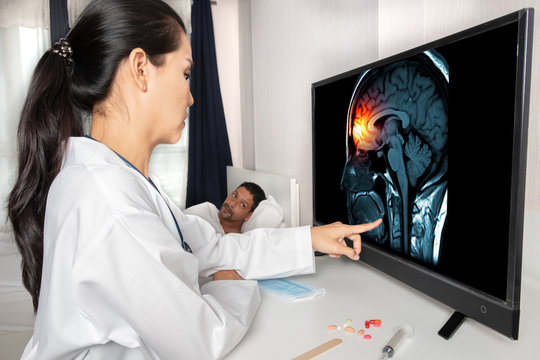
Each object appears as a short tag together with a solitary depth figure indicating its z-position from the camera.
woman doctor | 0.61
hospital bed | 1.42
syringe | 0.66
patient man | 2.13
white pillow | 1.83
